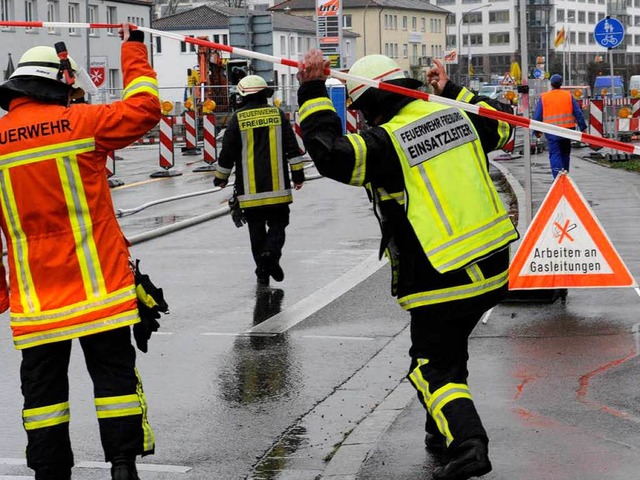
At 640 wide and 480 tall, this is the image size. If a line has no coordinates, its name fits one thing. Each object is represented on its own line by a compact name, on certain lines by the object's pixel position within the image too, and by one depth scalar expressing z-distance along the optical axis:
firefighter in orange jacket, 5.16
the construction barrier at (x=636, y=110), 29.84
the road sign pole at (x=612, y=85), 25.18
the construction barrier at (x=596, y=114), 28.66
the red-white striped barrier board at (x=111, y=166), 24.90
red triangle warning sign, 9.41
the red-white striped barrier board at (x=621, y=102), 40.15
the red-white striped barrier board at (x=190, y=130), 33.24
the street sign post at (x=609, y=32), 26.69
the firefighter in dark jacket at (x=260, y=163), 11.10
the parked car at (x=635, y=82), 77.39
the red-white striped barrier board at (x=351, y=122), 34.28
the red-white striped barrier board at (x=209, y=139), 28.98
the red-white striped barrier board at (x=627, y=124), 29.75
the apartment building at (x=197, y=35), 107.88
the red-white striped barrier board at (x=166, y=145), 27.64
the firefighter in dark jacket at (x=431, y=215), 5.17
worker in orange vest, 20.91
